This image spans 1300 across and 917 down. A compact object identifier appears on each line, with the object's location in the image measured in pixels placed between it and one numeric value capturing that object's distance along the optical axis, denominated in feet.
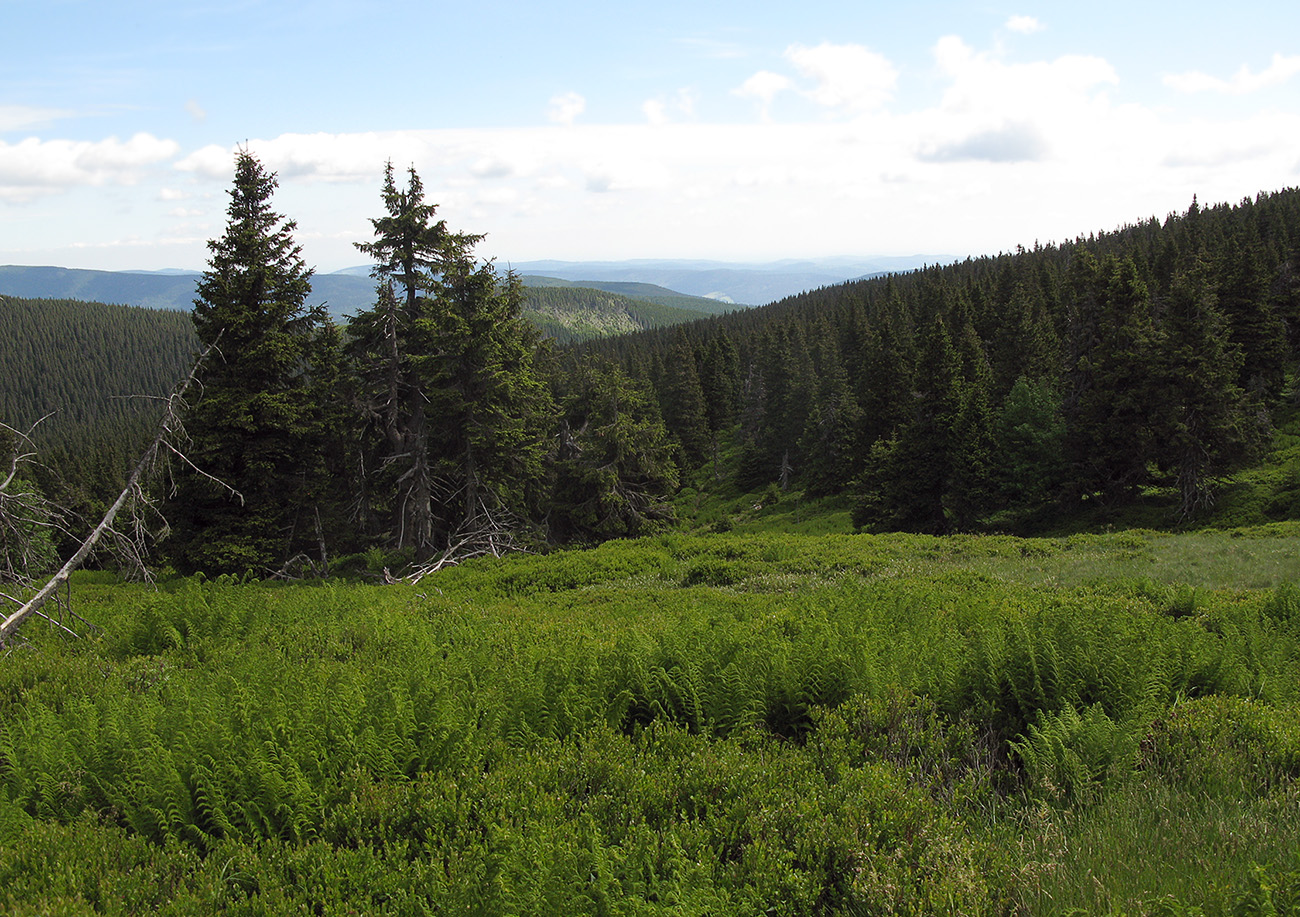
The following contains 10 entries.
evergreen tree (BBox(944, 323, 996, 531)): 118.42
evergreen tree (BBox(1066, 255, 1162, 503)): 112.78
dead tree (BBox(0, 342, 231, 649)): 28.43
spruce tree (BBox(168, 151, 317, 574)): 68.69
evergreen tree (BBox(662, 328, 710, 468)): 247.70
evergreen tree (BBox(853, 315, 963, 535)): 121.70
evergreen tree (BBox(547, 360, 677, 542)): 100.37
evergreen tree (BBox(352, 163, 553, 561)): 77.97
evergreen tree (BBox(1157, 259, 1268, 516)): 105.91
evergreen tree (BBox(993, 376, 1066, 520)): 126.21
